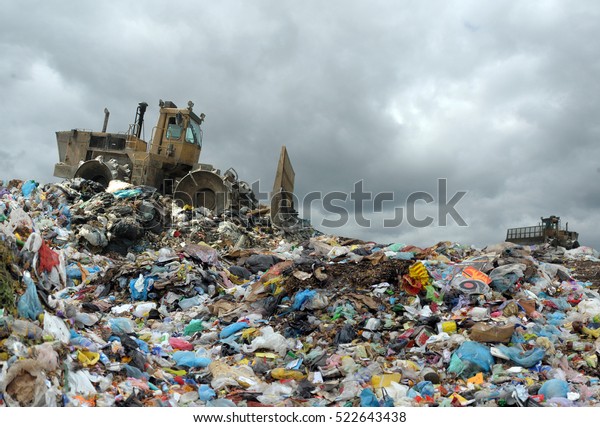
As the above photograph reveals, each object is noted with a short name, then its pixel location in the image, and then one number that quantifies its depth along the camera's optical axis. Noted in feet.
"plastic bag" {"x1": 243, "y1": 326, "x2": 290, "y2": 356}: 18.54
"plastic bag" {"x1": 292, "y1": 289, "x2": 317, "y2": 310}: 21.61
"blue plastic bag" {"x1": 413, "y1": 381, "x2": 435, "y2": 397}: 14.97
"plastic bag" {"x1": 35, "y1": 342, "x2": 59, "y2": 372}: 12.28
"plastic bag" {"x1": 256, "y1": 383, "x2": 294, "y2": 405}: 14.53
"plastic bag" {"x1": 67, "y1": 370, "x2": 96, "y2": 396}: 12.86
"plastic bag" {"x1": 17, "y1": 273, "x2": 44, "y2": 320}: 14.03
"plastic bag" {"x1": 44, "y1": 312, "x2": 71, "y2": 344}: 13.92
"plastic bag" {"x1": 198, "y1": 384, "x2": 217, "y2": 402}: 14.56
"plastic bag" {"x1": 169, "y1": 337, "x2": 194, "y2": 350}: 19.71
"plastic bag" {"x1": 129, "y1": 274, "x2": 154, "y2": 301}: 26.35
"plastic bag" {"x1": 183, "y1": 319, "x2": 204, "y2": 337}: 21.67
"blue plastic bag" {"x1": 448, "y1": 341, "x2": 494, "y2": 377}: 16.17
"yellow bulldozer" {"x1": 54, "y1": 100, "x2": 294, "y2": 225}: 44.83
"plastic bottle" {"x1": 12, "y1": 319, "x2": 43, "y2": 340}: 12.77
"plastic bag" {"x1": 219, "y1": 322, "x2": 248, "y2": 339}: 20.27
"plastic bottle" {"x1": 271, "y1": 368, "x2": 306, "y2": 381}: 16.53
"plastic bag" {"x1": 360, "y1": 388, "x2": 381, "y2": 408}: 14.06
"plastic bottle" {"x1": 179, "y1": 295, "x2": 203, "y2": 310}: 25.17
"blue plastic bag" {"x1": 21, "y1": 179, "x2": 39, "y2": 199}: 43.57
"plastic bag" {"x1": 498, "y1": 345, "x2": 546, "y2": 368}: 16.19
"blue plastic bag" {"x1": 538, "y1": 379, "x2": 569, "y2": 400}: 14.38
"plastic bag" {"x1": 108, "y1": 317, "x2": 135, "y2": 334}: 18.38
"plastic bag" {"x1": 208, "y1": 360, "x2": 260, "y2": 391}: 15.42
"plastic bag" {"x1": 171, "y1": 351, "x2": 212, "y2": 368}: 17.58
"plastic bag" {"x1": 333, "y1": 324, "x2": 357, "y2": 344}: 18.70
